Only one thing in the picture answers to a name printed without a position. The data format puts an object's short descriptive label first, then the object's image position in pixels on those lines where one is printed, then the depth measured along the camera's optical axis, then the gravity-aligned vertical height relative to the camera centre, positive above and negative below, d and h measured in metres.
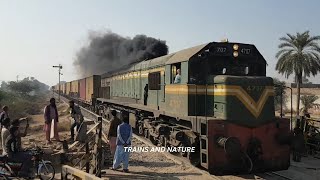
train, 8.14 -0.56
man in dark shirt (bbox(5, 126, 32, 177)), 8.09 -1.49
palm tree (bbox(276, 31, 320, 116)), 26.00 +2.39
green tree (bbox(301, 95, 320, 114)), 33.03 -0.98
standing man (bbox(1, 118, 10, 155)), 8.31 -0.99
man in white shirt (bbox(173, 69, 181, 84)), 9.87 +0.35
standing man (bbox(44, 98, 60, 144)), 12.44 -1.00
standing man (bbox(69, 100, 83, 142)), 12.95 -0.96
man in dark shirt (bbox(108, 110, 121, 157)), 9.69 -1.15
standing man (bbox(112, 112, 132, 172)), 8.91 -1.34
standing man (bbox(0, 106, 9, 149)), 11.46 -0.77
